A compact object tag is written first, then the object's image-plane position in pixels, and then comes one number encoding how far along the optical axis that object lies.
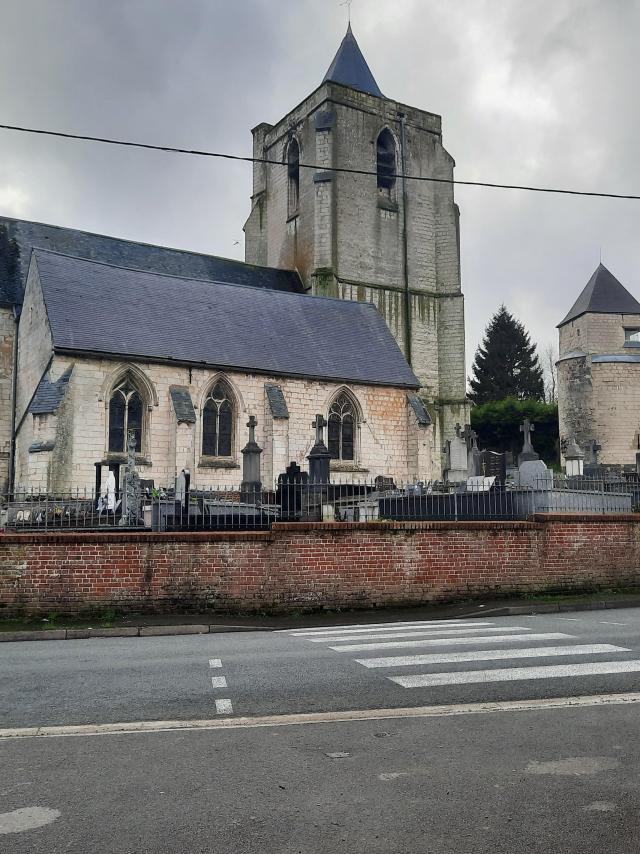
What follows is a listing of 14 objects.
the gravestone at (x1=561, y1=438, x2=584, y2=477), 21.28
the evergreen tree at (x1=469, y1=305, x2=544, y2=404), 60.62
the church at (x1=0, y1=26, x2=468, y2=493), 23.44
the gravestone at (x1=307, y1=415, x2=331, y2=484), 19.78
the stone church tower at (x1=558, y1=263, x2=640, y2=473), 38.12
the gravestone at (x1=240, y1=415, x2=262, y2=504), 21.27
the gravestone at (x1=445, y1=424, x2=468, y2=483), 23.48
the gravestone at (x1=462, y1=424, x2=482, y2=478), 22.52
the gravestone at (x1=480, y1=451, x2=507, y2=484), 21.61
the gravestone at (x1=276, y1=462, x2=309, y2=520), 14.12
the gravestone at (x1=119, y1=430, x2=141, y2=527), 14.38
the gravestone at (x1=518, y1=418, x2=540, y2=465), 21.84
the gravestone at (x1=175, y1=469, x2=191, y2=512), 13.75
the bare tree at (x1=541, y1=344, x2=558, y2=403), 65.56
